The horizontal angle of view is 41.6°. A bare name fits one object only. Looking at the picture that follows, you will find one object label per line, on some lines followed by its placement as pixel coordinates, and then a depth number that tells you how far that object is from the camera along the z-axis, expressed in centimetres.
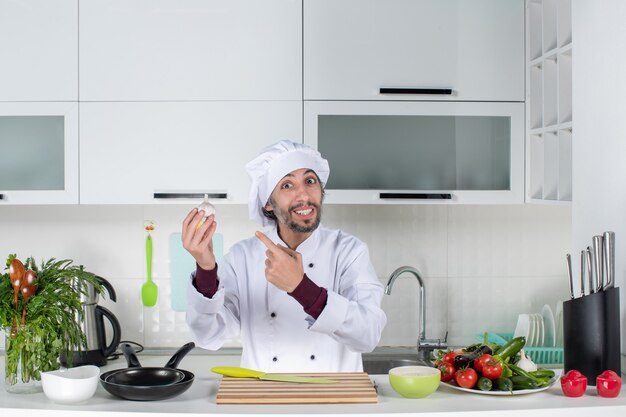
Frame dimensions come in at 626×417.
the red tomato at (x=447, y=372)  202
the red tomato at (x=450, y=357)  204
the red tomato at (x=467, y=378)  196
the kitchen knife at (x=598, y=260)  213
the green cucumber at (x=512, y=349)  204
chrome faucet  329
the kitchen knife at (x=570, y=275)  220
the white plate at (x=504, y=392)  194
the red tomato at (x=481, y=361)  197
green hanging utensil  333
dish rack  311
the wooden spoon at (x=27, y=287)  197
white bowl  187
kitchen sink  324
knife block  212
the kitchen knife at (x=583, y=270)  218
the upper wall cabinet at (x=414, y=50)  299
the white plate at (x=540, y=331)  321
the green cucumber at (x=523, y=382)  195
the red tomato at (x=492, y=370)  195
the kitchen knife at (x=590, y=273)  214
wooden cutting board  188
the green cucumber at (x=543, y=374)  199
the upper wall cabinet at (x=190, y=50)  296
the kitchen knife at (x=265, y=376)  200
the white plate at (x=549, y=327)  322
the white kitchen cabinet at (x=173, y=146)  296
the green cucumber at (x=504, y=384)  194
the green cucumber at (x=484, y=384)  194
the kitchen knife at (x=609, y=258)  212
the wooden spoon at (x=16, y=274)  194
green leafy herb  197
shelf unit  278
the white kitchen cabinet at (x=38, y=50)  295
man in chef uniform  220
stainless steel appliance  305
